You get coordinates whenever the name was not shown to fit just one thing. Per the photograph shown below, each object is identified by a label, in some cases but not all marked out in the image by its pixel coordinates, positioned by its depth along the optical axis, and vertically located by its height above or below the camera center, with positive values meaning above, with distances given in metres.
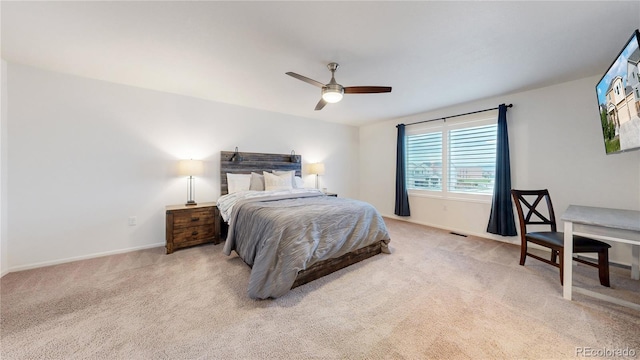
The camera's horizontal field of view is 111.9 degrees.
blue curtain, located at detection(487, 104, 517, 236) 3.50 -0.06
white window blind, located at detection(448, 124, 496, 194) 3.78 +0.42
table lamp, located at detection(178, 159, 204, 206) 3.39 +0.23
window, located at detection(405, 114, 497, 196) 3.82 +0.50
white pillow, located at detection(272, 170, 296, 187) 4.41 +0.21
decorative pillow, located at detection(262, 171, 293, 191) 4.06 +0.00
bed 2.05 -0.59
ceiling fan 2.42 +1.07
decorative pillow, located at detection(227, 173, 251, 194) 3.88 -0.01
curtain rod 3.66 +1.27
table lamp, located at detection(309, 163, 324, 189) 5.01 +0.33
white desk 1.70 -0.40
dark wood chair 2.09 -0.63
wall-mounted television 1.60 +0.70
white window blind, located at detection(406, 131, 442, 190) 4.53 +0.46
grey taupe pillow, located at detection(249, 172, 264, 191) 4.06 -0.01
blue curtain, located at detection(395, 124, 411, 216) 4.93 +0.04
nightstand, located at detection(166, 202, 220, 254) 3.12 -0.65
